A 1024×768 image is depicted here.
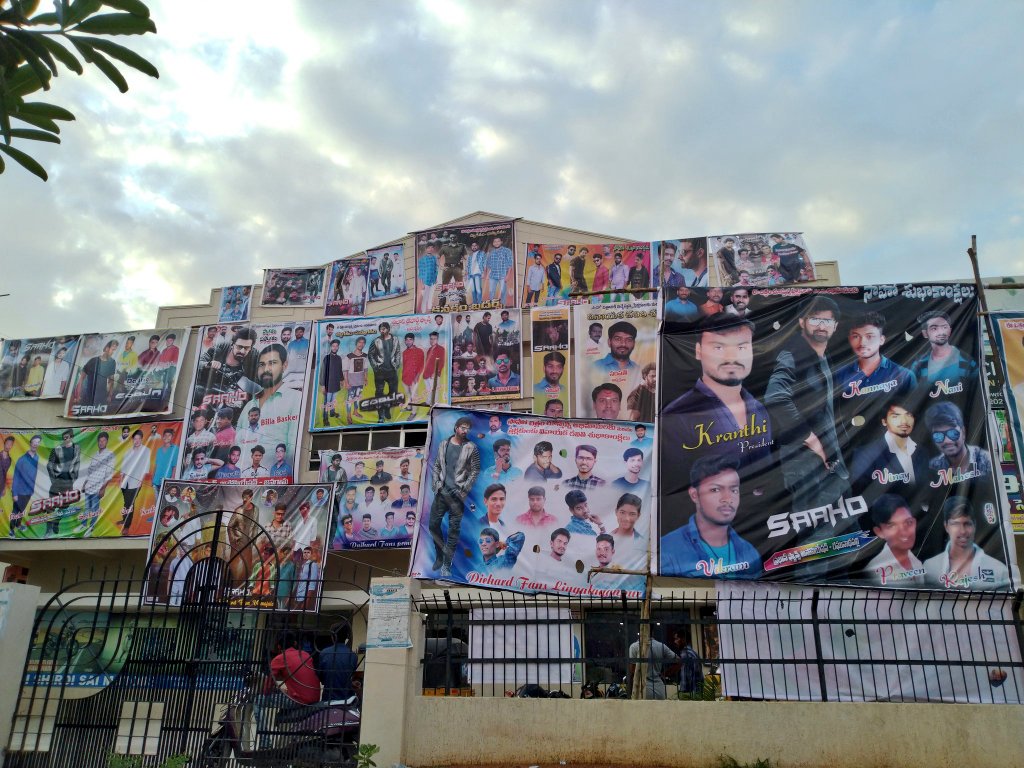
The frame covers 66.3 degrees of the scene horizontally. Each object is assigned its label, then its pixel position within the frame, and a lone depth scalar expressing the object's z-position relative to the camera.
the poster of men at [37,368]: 21.84
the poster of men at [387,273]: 21.34
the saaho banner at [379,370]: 19.36
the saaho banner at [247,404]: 19.52
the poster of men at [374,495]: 17.98
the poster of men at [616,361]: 17.53
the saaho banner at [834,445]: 9.17
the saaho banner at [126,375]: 20.86
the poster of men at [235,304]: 21.97
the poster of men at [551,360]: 18.55
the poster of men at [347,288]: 21.50
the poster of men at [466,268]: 20.53
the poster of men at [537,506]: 10.22
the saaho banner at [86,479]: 19.66
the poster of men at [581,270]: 19.89
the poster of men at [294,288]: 21.89
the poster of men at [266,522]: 17.25
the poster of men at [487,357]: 19.08
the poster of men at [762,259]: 19.28
